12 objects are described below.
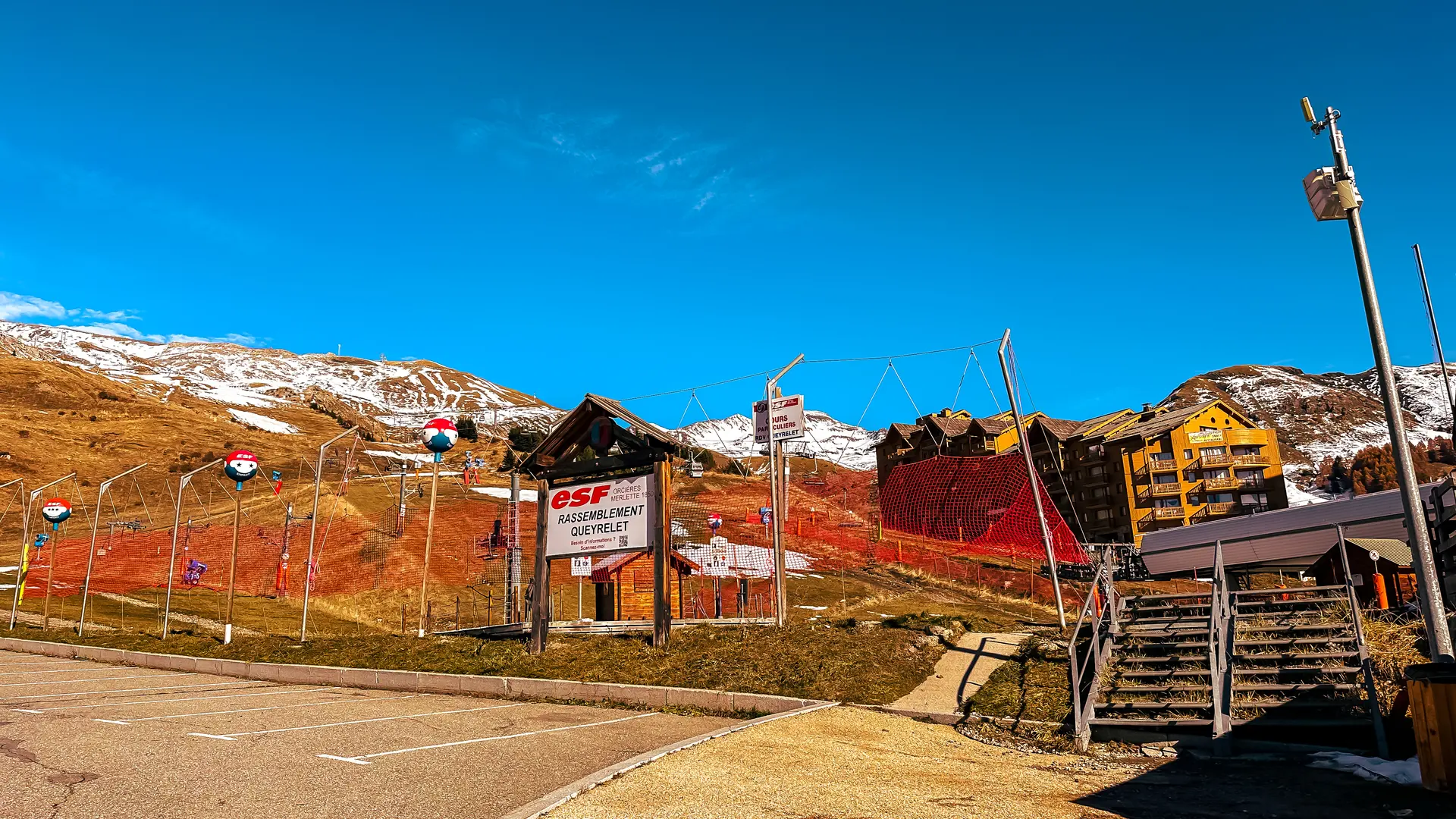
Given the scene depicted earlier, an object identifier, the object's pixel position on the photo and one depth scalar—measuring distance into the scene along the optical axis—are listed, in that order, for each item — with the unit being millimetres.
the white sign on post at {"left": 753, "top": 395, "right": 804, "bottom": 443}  21125
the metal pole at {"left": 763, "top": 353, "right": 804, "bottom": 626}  18594
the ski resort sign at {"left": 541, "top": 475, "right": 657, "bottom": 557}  18094
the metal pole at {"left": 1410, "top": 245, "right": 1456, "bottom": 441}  14223
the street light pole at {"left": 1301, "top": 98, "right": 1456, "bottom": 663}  10117
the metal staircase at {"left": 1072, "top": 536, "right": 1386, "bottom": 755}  11172
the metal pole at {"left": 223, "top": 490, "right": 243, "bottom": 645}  22641
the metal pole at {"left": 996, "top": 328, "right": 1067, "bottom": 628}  20516
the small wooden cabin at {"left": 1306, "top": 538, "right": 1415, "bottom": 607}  24297
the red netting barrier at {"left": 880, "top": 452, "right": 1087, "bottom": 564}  34281
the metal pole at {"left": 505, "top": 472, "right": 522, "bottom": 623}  27250
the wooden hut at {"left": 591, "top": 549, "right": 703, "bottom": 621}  27906
